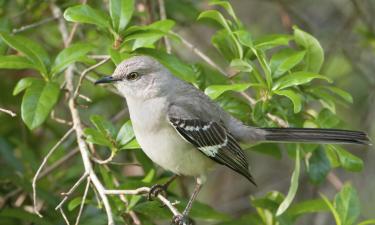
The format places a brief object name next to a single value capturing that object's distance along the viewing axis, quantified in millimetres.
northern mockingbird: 7324
